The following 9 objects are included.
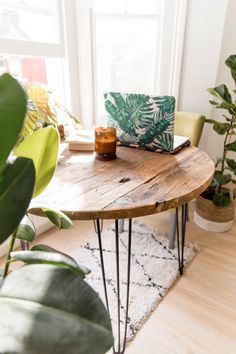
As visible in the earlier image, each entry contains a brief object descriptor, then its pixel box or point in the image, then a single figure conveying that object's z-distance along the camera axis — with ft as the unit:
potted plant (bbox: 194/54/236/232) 4.89
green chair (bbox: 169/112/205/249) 5.22
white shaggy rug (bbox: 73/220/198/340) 4.07
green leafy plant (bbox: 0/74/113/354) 0.96
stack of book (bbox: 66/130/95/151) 3.80
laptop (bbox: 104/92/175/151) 3.42
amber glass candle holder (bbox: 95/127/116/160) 3.46
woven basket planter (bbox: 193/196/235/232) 5.66
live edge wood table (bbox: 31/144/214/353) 2.32
